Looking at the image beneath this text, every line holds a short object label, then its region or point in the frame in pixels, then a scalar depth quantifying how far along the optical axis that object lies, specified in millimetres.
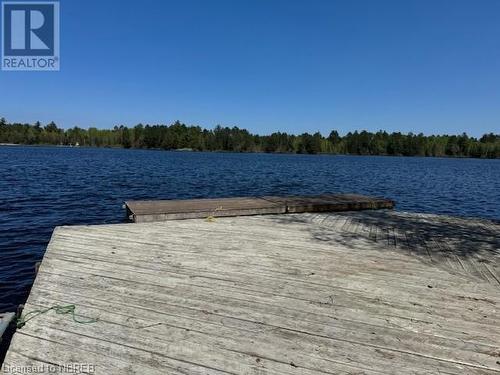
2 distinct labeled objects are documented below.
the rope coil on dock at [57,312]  2777
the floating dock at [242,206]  6980
